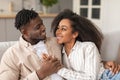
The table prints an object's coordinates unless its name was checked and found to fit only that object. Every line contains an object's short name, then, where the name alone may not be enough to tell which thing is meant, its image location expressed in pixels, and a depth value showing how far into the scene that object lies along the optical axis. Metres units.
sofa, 2.28
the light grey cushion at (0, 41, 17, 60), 1.78
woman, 1.51
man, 1.47
